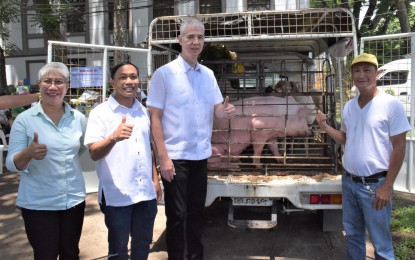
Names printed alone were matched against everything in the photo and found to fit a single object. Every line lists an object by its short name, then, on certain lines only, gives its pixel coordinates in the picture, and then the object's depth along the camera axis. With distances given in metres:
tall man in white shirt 2.88
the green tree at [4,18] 13.35
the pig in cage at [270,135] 3.92
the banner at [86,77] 5.86
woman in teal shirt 2.38
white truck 3.49
